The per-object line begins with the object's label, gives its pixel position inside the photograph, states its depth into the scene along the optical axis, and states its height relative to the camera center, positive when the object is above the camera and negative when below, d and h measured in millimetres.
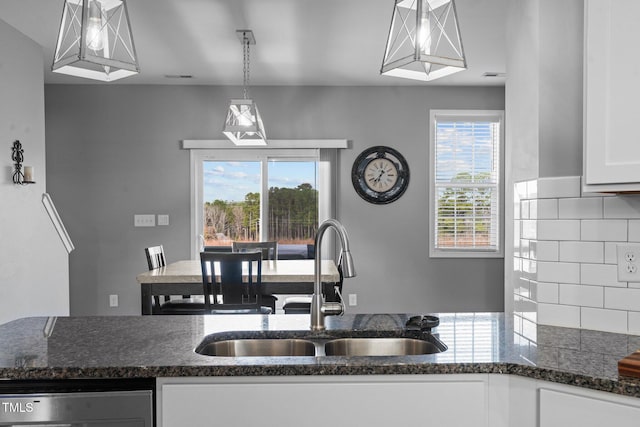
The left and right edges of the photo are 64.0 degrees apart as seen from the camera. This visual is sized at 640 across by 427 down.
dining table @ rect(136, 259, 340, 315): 3354 -489
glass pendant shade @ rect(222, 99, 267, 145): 3393 +613
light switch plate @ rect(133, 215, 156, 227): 5375 -117
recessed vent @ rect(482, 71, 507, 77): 4914 +1324
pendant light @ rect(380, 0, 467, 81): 1566 +497
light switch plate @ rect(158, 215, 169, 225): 5383 -107
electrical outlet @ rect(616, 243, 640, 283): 1651 -165
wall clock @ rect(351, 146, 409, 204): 5418 +388
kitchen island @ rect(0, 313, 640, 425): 1298 -406
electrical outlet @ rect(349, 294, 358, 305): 5422 -948
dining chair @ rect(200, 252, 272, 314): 3162 -479
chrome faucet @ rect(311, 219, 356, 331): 1654 -311
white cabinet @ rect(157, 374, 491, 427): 1322 -498
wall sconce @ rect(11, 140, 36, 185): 3765 +290
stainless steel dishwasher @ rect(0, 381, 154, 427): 1293 -498
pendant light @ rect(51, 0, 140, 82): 1575 +520
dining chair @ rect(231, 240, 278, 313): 4535 -348
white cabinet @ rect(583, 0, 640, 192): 1406 +323
